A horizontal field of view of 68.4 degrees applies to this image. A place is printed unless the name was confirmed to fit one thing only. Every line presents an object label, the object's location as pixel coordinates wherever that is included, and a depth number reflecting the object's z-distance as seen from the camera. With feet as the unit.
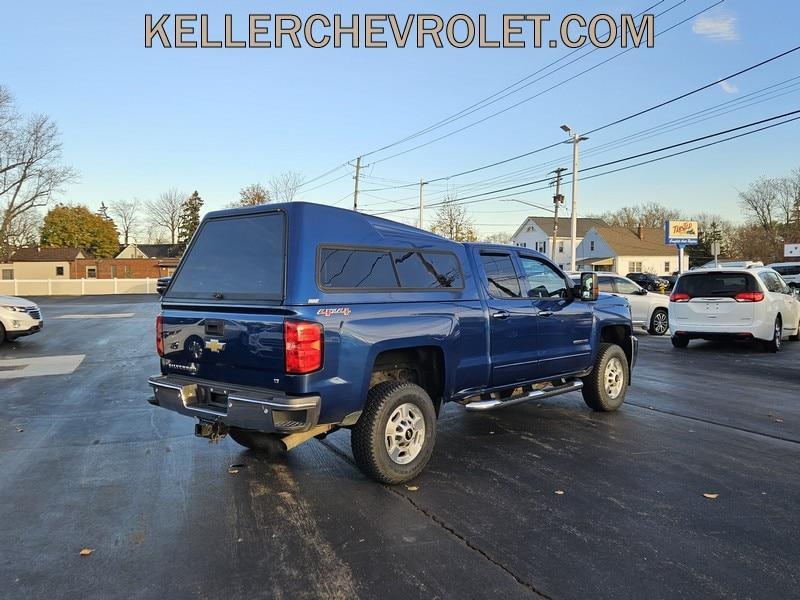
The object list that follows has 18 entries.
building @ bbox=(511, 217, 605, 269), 249.75
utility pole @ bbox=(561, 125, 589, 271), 92.73
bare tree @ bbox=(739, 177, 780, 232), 236.43
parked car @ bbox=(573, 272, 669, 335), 53.36
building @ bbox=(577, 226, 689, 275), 221.25
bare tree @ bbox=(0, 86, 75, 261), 162.30
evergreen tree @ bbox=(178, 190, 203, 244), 259.19
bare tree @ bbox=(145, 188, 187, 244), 287.07
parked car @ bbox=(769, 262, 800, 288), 93.43
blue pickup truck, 13.44
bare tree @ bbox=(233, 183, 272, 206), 170.37
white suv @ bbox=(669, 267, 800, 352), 39.37
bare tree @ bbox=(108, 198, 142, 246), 331.98
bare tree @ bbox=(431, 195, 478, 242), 182.39
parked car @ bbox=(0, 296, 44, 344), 44.16
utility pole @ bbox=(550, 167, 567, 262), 128.36
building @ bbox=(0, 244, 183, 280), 202.28
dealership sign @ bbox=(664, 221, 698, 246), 104.68
